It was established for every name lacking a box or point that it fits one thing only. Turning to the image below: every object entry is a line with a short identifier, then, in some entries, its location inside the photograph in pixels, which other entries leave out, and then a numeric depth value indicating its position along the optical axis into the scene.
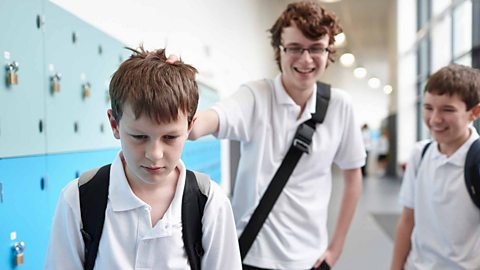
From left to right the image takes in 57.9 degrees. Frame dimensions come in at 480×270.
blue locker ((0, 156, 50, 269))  1.61
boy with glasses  1.49
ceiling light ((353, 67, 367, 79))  17.20
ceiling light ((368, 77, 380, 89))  19.86
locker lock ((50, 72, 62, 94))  1.92
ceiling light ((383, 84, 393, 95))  20.44
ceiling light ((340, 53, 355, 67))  13.21
